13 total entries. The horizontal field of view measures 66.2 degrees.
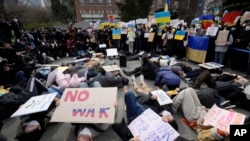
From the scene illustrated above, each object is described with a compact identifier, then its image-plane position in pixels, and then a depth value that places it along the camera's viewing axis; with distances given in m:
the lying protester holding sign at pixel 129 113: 3.14
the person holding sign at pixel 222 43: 6.97
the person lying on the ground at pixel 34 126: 3.01
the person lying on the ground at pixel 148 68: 6.35
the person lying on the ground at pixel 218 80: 4.59
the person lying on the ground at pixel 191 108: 3.45
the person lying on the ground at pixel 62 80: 4.82
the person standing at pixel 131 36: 11.16
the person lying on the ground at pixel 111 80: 4.95
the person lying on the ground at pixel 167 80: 4.79
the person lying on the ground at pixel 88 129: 2.80
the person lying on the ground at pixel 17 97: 3.98
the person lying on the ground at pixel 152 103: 3.63
